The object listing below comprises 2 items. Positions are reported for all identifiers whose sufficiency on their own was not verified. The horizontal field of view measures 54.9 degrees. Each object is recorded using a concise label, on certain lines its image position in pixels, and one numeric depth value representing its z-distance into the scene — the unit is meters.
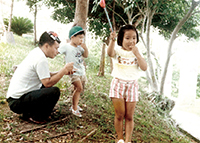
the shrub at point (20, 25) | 13.27
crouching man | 2.68
